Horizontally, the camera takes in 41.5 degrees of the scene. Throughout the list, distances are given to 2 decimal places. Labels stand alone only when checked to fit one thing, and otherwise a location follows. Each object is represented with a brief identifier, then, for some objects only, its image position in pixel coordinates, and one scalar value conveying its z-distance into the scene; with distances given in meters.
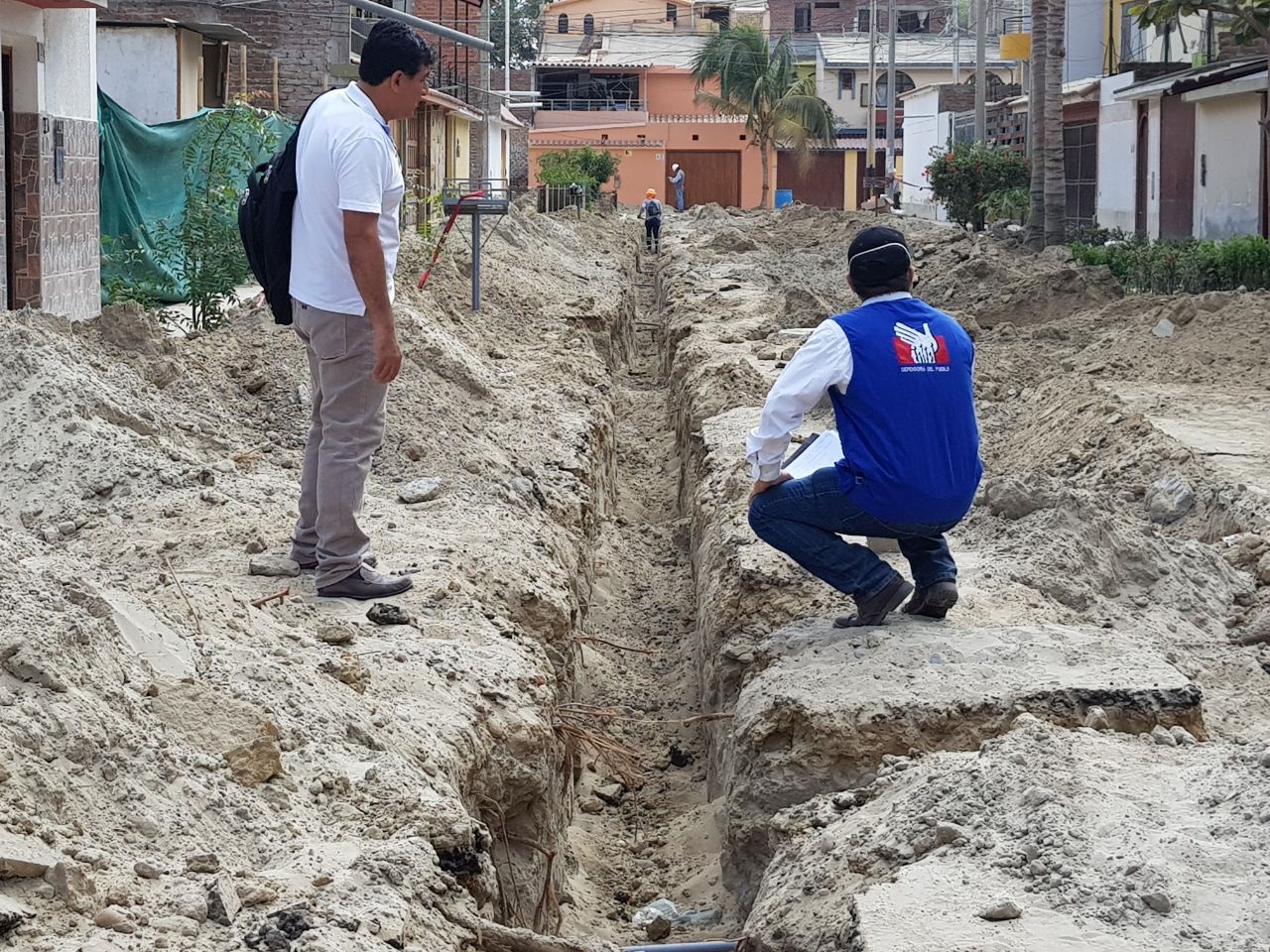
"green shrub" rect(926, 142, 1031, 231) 32.56
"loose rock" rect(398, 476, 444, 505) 7.97
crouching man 5.40
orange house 62.03
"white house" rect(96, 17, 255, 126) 18.45
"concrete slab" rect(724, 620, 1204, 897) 4.98
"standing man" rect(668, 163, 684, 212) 46.50
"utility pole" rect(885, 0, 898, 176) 50.47
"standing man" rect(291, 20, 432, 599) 5.43
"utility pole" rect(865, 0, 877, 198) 52.72
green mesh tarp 14.14
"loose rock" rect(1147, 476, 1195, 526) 8.64
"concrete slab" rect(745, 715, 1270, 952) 3.39
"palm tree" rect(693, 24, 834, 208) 52.59
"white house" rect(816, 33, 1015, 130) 64.50
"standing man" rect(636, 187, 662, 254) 34.91
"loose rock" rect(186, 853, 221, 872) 3.44
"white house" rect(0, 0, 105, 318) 11.88
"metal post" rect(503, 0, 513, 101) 48.74
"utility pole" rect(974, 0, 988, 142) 37.38
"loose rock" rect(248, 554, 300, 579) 6.09
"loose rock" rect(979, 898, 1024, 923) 3.44
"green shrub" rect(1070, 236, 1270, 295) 16.62
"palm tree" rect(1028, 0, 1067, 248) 22.77
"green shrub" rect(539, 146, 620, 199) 44.56
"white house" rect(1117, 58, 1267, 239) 23.15
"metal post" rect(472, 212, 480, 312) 14.43
